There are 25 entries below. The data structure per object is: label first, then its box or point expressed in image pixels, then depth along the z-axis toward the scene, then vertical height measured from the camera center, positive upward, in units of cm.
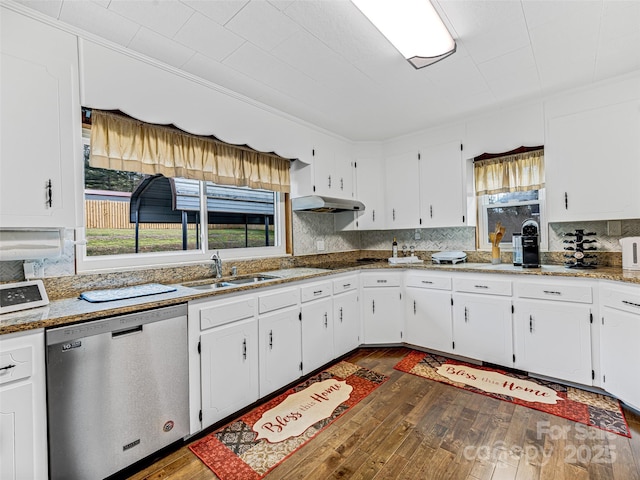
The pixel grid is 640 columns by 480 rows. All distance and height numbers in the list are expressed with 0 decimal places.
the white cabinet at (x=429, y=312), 306 -77
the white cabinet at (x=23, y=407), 129 -70
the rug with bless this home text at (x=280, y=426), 174 -125
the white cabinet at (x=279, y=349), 235 -87
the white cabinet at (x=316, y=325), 270 -79
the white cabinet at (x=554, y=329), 237 -78
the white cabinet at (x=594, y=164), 244 +59
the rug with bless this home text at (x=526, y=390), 205 -123
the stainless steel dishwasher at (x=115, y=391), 144 -77
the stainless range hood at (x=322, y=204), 309 +39
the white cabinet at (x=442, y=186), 335 +58
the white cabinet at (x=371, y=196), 391 +55
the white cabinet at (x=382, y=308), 335 -76
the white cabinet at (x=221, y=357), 194 -78
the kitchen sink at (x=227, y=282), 235 -33
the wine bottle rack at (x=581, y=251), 272 -16
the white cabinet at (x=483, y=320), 272 -78
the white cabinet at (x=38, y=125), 152 +64
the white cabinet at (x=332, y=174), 339 +77
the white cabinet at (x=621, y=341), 207 -77
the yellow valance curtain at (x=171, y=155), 205 +71
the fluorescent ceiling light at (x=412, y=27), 158 +121
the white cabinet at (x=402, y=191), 367 +58
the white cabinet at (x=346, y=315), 304 -78
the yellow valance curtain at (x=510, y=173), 308 +66
